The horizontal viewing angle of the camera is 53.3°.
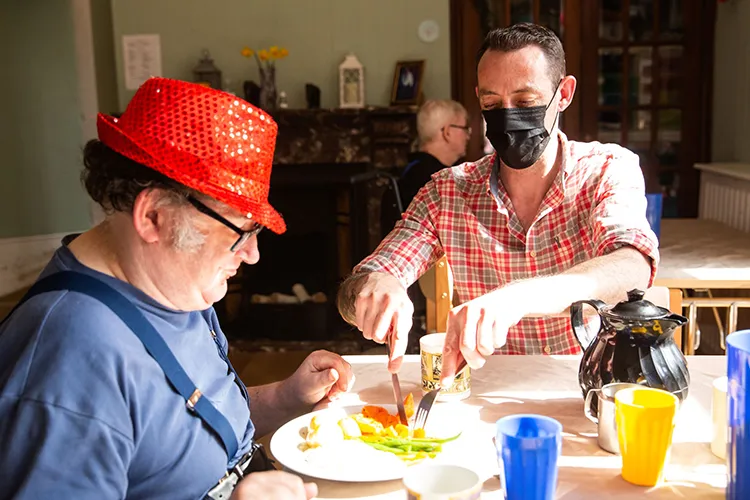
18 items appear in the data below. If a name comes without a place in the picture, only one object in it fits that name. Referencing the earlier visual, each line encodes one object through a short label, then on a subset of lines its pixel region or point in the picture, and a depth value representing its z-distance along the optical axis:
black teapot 1.13
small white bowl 0.82
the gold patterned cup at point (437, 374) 1.33
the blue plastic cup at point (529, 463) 0.90
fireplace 4.55
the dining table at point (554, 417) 1.00
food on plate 1.12
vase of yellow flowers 4.51
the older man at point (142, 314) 0.84
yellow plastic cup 0.98
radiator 3.43
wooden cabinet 4.39
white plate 1.03
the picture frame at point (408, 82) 4.49
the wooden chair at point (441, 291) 2.01
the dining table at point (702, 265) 2.28
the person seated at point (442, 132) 3.83
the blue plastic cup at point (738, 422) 0.90
